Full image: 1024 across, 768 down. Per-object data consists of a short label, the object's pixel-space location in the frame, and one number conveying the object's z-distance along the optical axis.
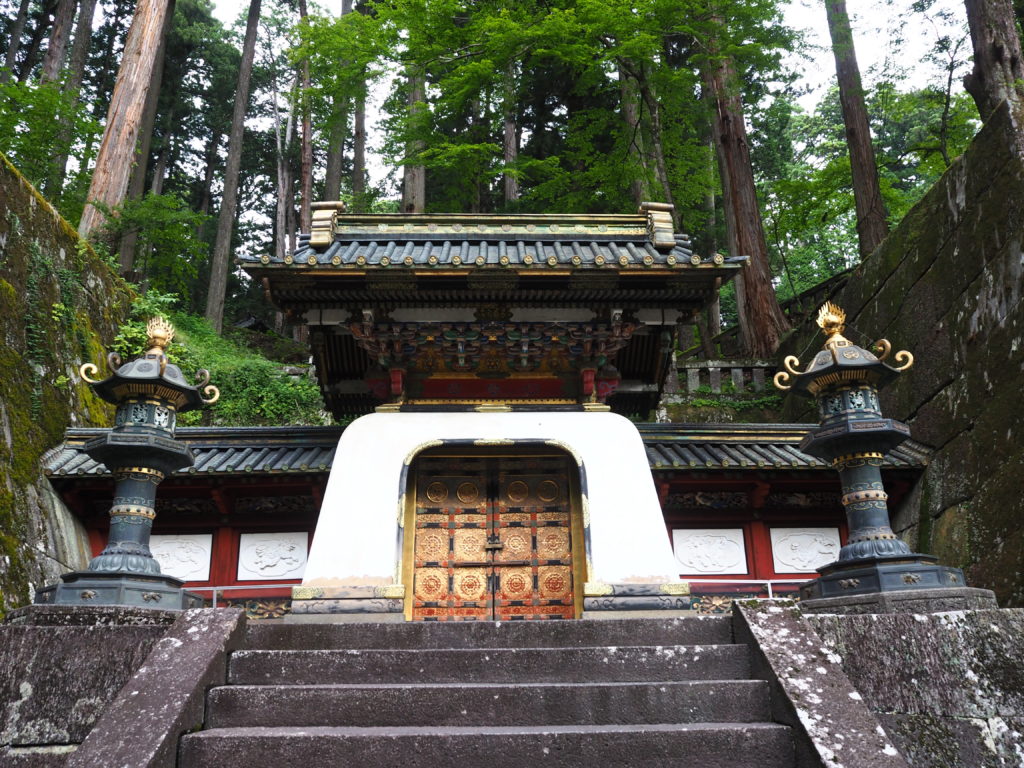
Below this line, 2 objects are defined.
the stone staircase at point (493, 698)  3.52
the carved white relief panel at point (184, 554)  8.23
